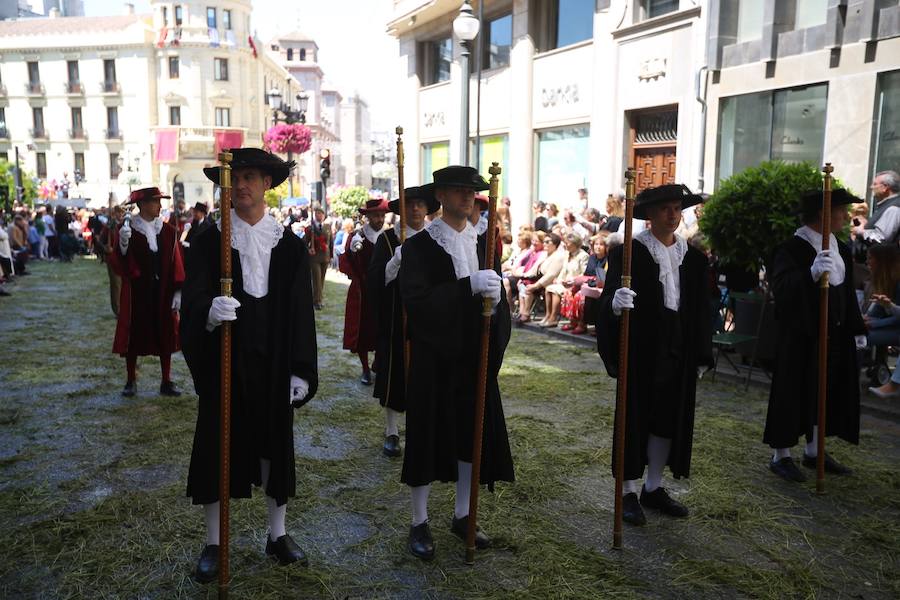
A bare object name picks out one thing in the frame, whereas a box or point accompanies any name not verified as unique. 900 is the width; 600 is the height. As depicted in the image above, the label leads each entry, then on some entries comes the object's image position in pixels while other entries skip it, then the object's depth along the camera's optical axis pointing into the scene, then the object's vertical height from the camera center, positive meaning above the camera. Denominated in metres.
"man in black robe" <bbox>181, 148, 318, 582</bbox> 3.78 -0.67
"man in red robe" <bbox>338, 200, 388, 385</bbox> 7.29 -0.62
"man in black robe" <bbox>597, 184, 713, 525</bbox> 4.48 -0.71
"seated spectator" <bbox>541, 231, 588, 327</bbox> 11.48 -0.95
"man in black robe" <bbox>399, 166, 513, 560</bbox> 4.05 -0.74
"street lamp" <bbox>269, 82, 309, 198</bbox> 23.05 +3.32
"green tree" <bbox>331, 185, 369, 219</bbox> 29.12 +0.48
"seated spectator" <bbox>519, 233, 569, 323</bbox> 11.77 -0.97
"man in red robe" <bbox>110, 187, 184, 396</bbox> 7.18 -0.73
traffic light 21.45 +1.39
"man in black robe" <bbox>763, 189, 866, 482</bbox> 5.19 -0.88
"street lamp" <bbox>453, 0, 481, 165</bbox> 11.98 +2.84
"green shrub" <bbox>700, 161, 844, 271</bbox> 7.82 +0.05
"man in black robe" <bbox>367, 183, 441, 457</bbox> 5.56 -0.84
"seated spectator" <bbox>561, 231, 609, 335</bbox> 10.32 -1.12
